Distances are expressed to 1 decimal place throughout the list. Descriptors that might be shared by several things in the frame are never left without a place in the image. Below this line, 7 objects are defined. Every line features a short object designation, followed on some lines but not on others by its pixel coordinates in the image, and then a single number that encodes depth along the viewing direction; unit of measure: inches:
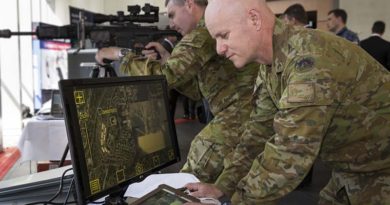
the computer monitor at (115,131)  30.1
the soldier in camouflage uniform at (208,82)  60.3
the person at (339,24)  169.2
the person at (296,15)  127.4
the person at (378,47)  166.2
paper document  43.6
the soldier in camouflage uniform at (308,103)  34.9
